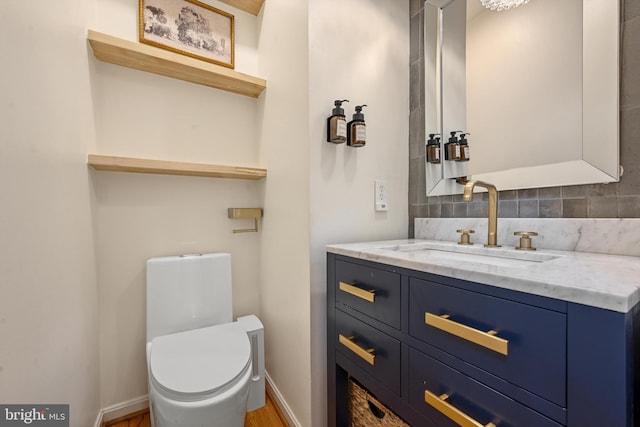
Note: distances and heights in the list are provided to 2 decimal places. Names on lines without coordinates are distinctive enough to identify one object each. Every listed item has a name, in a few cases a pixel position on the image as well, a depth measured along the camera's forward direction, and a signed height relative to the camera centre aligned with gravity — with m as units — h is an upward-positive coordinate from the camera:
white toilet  0.99 -0.65
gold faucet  1.04 -0.04
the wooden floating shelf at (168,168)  1.26 +0.21
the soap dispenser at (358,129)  1.23 +0.35
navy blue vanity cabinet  0.46 -0.34
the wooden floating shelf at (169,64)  1.28 +0.78
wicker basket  0.95 -0.79
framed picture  1.49 +1.06
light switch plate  1.41 +0.05
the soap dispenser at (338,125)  1.19 +0.36
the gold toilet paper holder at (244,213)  1.68 -0.04
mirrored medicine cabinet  0.89 +0.45
